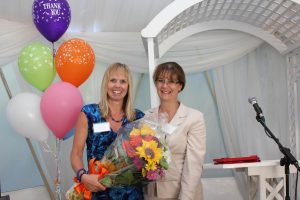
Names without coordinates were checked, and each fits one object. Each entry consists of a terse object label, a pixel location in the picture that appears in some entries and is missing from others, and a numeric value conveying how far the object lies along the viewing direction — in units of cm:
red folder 272
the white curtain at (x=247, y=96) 402
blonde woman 202
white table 271
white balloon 283
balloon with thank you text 294
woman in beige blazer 214
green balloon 290
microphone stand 224
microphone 221
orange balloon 284
